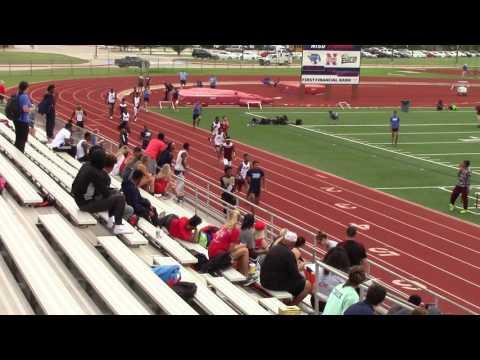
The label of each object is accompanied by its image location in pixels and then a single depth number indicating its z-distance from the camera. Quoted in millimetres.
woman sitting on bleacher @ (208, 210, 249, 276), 10031
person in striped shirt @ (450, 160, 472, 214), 20250
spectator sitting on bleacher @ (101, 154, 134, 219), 10335
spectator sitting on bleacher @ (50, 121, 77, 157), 17344
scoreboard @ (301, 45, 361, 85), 44906
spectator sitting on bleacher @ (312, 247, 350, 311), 8945
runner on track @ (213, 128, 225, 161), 27172
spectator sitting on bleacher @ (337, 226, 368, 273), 10359
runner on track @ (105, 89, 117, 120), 37047
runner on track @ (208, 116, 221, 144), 27764
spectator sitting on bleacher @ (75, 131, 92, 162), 16484
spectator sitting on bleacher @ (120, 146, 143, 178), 13359
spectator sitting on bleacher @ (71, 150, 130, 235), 10219
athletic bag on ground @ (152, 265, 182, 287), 8672
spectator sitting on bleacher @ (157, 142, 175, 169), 18281
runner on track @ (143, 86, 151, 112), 41250
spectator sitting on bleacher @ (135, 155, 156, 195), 14523
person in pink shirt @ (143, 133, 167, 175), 18641
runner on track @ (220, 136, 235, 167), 24000
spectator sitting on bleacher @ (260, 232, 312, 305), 9148
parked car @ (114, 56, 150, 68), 69438
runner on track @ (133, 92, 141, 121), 36497
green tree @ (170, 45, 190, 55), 86844
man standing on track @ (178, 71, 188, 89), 53303
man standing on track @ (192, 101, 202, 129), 35031
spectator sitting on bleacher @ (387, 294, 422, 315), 7797
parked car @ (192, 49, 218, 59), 87250
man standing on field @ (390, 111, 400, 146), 31370
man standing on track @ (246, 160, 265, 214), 19703
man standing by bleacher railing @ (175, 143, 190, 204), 19302
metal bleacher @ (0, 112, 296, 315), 7535
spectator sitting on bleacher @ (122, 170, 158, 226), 11898
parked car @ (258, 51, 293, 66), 82331
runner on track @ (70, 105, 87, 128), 24375
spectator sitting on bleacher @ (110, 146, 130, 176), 16562
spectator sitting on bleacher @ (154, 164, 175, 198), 15438
